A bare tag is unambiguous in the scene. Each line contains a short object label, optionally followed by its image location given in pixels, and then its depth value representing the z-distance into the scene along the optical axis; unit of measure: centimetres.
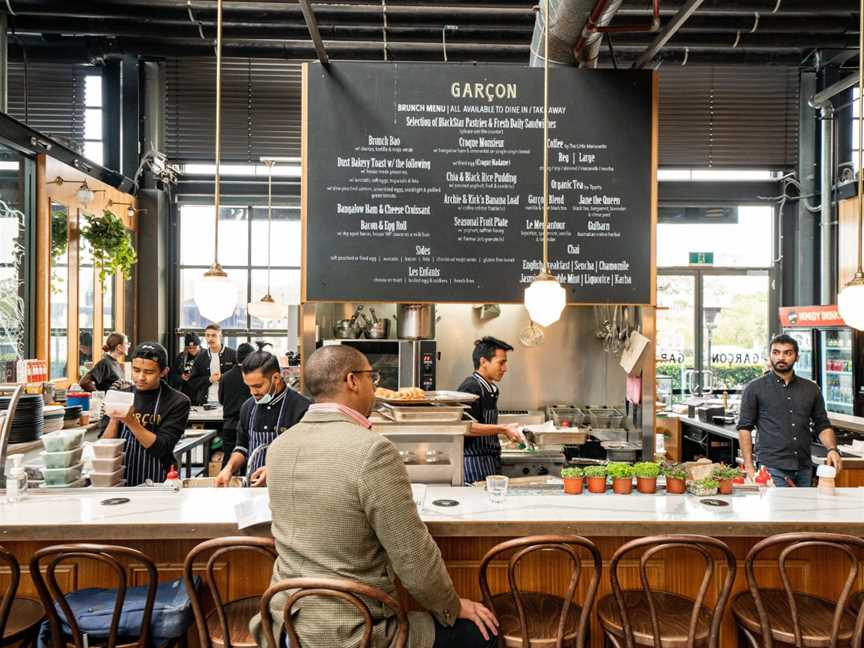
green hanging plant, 662
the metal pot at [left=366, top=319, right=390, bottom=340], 542
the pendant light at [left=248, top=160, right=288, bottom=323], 713
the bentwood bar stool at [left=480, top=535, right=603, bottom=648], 213
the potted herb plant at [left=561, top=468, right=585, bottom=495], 289
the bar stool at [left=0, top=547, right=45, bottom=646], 220
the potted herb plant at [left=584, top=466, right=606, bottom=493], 291
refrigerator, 669
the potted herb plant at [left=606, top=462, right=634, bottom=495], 289
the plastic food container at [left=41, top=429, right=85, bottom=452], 289
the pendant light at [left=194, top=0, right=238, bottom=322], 274
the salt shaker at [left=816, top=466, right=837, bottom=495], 294
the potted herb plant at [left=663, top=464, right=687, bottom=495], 291
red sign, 668
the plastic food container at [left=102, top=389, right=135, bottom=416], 306
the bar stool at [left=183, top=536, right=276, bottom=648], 210
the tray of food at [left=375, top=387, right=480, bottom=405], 327
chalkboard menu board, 362
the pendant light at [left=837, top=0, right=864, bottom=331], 274
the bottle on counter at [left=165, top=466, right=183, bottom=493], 291
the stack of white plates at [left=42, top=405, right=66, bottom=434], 389
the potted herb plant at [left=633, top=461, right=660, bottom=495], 289
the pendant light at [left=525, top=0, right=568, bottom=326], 275
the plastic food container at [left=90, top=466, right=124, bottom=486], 297
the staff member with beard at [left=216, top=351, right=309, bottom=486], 360
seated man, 189
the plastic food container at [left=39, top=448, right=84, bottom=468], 291
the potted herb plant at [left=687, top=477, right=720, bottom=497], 286
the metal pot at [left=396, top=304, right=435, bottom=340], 535
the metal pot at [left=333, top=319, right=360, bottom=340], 543
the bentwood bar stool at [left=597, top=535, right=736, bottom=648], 216
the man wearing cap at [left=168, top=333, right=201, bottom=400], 743
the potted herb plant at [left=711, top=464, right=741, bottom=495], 289
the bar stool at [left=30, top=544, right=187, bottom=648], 206
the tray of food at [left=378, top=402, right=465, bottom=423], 325
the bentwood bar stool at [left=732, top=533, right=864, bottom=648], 218
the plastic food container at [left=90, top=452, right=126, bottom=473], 297
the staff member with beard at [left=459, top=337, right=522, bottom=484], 395
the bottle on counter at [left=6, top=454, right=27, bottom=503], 272
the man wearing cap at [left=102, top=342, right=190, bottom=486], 345
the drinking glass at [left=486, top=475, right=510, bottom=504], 273
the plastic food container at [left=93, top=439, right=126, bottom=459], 298
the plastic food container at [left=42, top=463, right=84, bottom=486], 290
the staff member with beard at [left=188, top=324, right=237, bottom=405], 739
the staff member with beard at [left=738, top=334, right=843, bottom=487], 446
